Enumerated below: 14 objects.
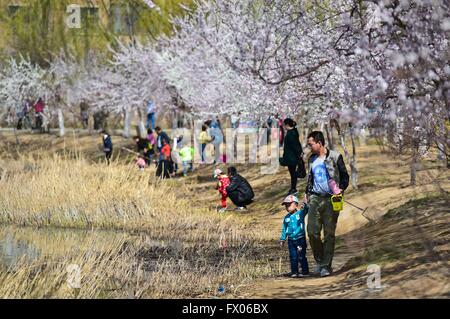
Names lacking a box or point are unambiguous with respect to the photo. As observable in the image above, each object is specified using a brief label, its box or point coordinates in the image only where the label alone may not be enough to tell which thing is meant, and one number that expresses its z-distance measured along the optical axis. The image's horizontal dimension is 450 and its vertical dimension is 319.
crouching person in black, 23.88
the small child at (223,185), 23.78
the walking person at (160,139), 33.03
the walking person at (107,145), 37.38
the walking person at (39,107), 53.53
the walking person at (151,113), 46.06
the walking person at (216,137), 35.30
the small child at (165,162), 32.81
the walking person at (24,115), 54.44
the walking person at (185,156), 34.50
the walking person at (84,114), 54.71
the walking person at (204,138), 35.25
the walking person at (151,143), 37.56
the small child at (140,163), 33.88
